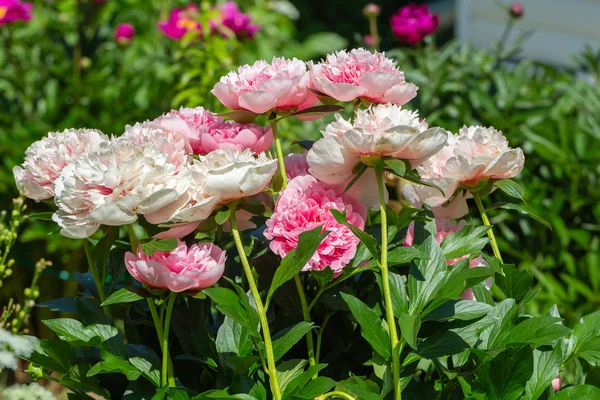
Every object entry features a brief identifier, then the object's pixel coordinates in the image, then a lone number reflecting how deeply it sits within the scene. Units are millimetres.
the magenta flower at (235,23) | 3322
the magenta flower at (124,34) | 3586
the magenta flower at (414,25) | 3004
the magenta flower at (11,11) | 3352
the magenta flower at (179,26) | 3359
